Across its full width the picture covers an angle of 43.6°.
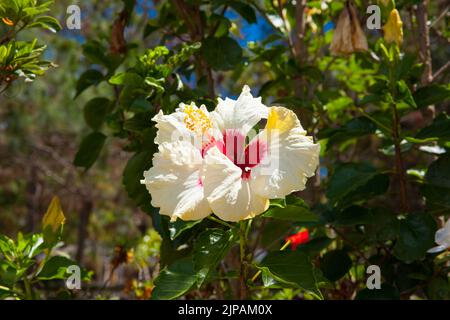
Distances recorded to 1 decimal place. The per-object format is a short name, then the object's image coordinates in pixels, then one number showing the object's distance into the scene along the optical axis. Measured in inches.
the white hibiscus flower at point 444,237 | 50.4
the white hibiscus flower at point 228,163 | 38.4
